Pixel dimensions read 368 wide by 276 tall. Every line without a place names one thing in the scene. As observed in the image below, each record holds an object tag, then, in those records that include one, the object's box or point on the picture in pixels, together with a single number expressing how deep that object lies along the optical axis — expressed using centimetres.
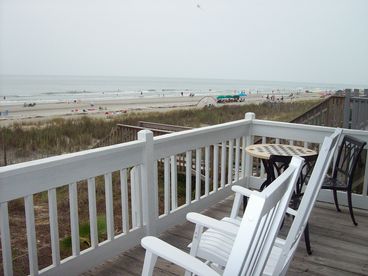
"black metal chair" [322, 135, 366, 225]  284
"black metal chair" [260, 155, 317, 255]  251
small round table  290
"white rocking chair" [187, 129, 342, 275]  137
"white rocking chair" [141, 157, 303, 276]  80
